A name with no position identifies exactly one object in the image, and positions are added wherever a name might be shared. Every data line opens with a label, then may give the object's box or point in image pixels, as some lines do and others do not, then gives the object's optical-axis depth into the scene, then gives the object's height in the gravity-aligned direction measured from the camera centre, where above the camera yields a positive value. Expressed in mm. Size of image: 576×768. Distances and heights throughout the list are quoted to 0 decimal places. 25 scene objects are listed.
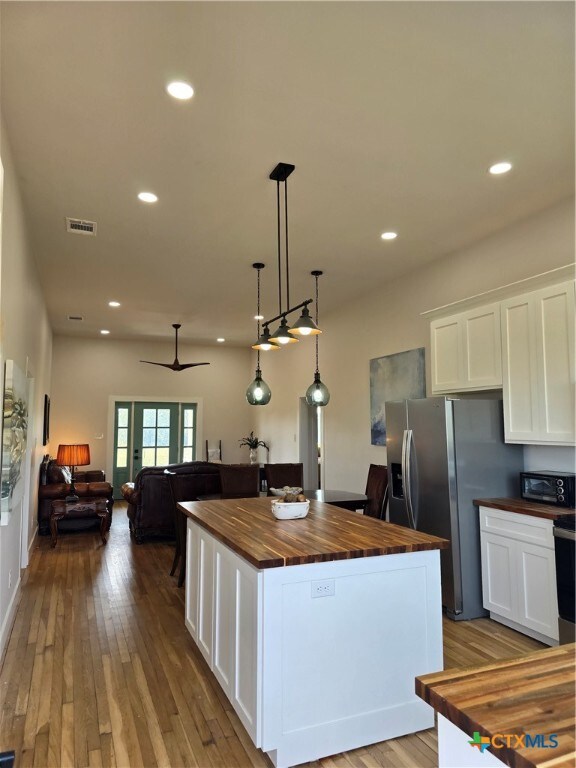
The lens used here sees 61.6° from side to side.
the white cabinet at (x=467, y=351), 3917 +668
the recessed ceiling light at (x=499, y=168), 3230 +1753
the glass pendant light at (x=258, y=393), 4895 +365
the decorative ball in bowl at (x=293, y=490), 3176 -410
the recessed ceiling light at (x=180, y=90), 2439 +1733
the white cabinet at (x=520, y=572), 3193 -1020
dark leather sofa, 6012 -926
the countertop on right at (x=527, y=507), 3193 -563
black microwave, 3338 -436
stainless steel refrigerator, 3777 -402
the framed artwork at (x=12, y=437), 2855 -43
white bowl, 2969 -499
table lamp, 7895 -425
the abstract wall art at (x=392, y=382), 5289 +538
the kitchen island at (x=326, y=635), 2084 -948
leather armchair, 6520 -834
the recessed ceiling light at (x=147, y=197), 3637 +1764
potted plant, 10191 -359
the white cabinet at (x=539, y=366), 3270 +440
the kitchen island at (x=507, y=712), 765 -502
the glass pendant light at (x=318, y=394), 4995 +356
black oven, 2938 -907
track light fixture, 3307 +817
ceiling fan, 7928 +1030
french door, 9891 -139
